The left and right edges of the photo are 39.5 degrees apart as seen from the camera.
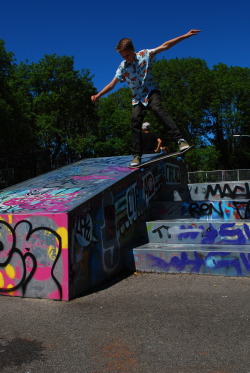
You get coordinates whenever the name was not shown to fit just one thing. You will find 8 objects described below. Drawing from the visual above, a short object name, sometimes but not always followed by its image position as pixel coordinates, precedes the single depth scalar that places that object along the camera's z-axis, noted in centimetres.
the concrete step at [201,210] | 527
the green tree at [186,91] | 4112
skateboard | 555
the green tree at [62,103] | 3788
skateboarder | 520
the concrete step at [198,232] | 469
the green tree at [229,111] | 4391
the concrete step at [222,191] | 638
